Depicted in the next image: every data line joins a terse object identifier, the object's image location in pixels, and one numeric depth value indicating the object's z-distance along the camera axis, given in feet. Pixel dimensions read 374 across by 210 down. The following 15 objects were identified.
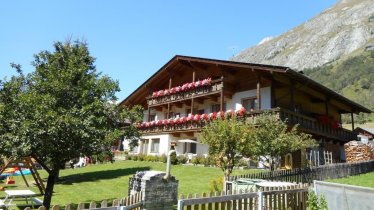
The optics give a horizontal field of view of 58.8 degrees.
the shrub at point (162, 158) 94.59
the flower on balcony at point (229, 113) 78.94
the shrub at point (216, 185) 42.73
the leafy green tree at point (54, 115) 34.58
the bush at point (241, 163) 51.67
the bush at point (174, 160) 88.32
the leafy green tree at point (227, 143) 46.34
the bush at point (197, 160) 84.59
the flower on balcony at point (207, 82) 97.25
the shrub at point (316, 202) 24.80
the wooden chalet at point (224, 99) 84.89
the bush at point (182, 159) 89.18
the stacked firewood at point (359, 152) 93.59
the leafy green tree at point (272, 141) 52.90
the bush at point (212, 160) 48.24
